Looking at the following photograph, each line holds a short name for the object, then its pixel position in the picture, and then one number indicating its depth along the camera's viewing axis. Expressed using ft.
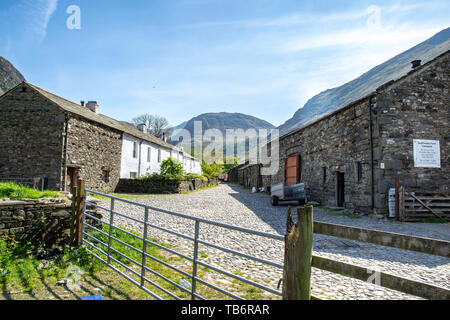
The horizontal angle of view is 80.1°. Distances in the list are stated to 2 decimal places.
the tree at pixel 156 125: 188.14
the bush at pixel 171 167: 88.12
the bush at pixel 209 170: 158.10
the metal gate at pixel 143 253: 8.23
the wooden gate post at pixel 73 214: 18.66
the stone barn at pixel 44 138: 54.49
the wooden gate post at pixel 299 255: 6.99
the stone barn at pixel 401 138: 36.52
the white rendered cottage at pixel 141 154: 78.07
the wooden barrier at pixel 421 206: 34.06
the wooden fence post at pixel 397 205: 34.09
